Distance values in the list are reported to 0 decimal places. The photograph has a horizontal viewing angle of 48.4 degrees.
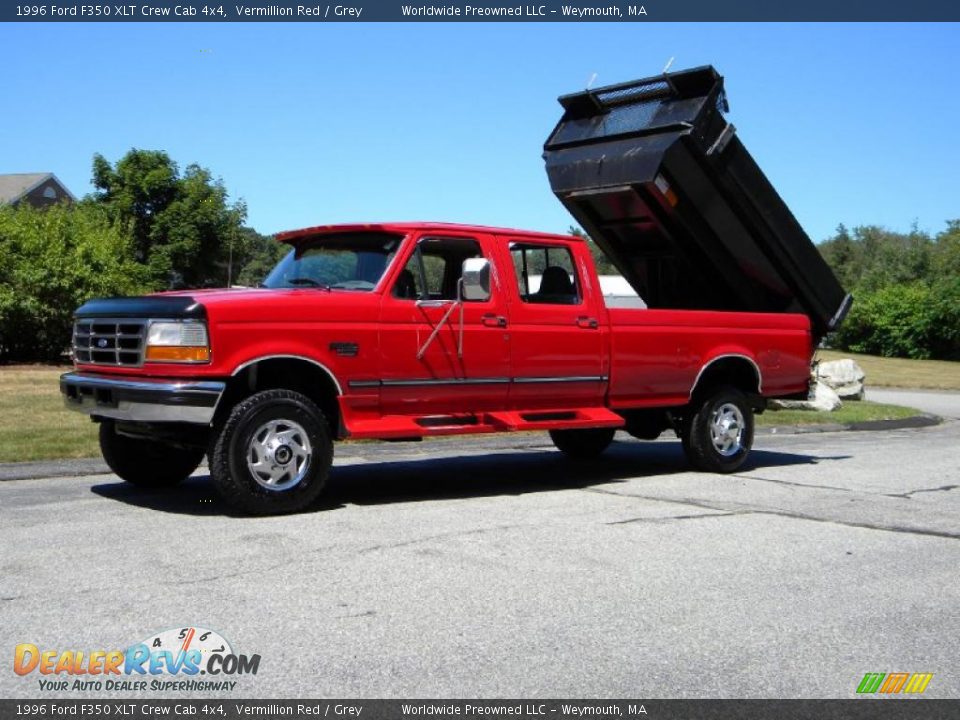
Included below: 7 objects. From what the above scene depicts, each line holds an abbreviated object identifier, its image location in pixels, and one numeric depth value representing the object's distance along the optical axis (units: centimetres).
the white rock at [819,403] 1802
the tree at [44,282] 2383
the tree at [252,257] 4753
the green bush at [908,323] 4628
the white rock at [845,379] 2066
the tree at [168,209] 4594
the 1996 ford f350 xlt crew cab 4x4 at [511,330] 713
